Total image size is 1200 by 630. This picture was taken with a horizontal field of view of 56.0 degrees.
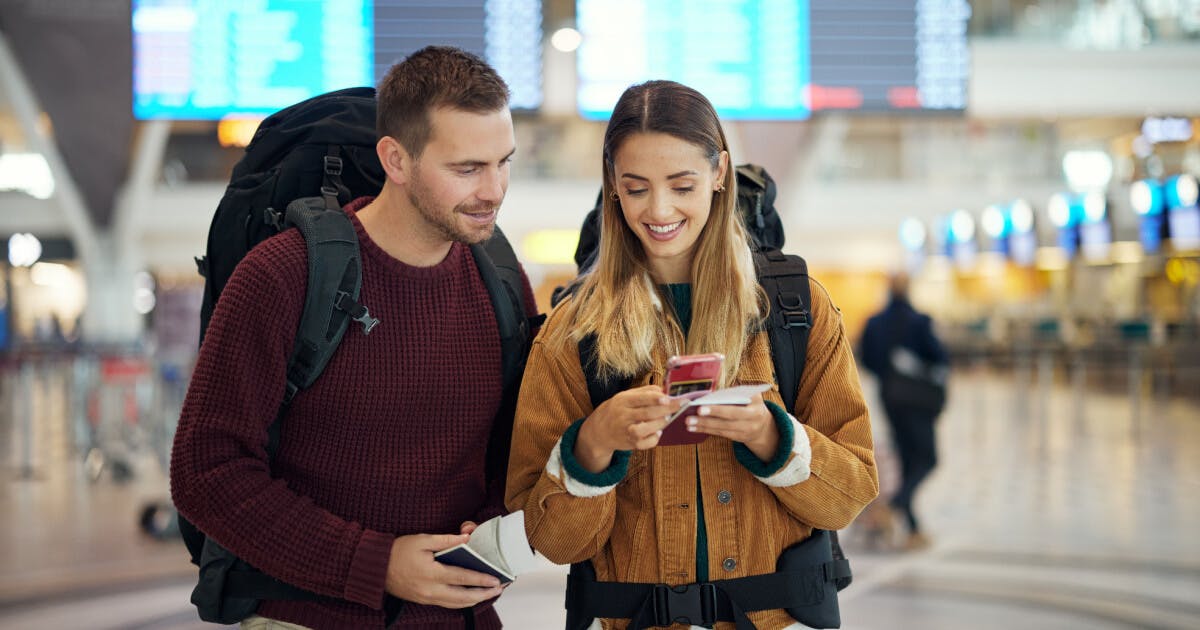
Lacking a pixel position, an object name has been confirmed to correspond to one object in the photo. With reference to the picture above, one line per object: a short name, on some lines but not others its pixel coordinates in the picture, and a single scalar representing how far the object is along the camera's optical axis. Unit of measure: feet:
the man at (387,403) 6.42
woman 6.43
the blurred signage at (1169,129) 56.59
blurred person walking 25.36
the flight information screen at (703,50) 20.27
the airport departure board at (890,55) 20.83
